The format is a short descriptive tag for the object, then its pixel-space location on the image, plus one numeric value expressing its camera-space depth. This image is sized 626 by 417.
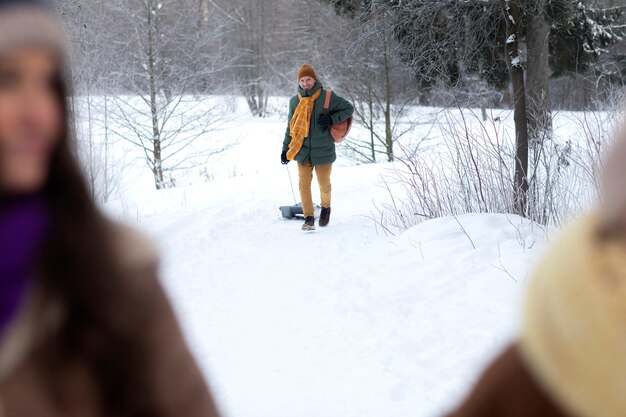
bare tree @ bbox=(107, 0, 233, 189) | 15.99
